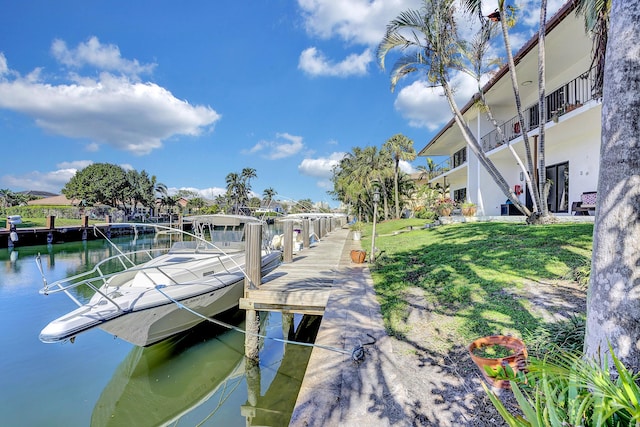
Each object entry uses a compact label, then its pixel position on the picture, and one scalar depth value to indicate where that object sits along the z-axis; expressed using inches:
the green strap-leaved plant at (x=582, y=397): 69.0
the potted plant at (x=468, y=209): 646.5
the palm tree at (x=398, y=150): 1234.0
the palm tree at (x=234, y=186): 3002.2
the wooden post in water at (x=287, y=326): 324.5
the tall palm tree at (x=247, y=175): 3120.1
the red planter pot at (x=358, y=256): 388.2
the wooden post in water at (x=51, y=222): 1084.2
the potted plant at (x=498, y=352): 118.5
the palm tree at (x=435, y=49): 391.5
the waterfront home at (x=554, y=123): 423.5
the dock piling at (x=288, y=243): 404.5
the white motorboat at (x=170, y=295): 197.2
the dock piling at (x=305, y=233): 542.8
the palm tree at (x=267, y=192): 3523.6
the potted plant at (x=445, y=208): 686.5
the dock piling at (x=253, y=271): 253.1
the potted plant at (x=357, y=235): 643.6
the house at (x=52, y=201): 2635.3
